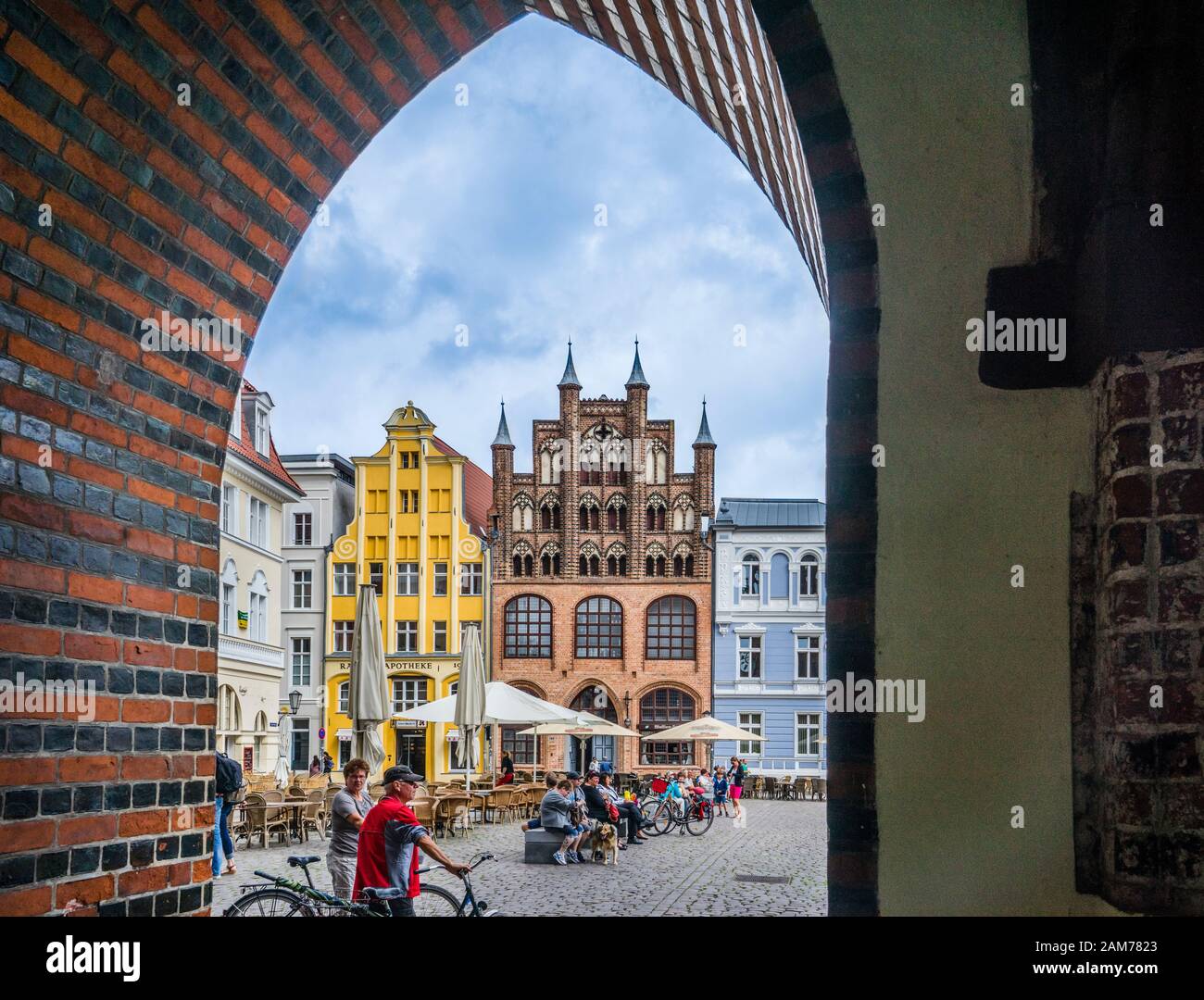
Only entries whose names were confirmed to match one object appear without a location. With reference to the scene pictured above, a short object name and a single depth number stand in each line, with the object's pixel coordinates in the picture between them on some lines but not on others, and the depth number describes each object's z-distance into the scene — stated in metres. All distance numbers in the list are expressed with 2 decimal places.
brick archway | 2.99
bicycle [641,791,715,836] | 19.70
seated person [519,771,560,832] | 14.62
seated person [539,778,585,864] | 14.20
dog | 14.30
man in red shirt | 6.78
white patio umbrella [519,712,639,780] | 24.41
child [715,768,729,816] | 25.02
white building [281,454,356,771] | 44.53
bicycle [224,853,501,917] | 6.59
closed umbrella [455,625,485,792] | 21.59
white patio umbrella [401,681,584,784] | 22.42
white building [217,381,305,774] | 31.69
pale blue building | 41.62
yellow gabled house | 44.22
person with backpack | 10.88
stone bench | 14.15
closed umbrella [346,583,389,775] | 16.62
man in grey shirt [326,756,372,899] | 7.61
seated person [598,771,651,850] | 17.08
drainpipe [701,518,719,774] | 40.94
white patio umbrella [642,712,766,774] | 29.64
